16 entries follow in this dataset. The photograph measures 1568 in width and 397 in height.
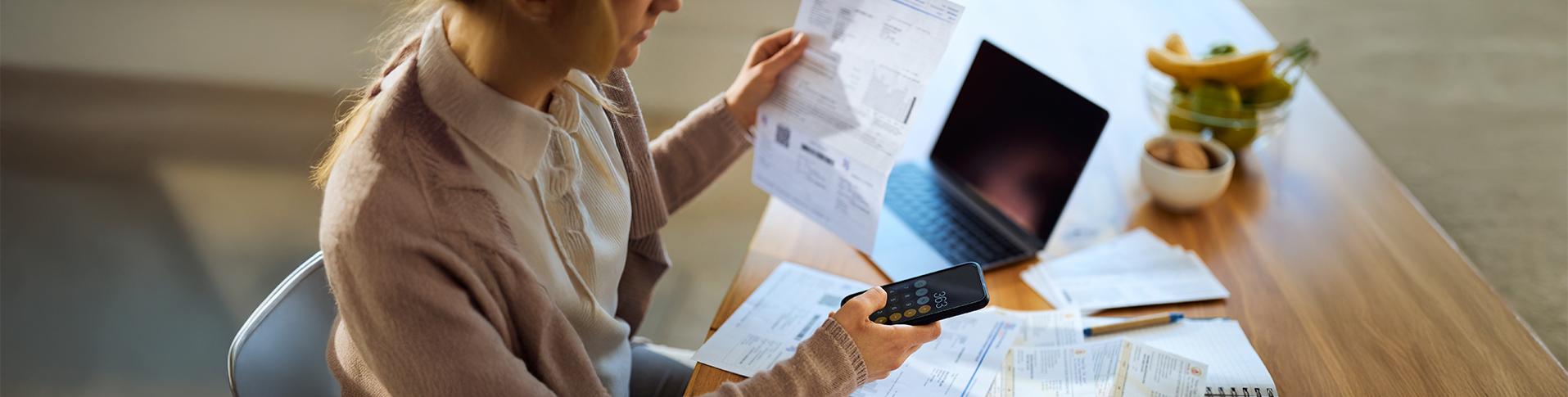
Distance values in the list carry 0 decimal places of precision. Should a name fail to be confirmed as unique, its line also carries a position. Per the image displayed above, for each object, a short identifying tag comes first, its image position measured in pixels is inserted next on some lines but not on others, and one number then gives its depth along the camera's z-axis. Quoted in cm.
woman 76
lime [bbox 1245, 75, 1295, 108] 144
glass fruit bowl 143
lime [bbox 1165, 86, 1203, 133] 146
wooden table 103
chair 93
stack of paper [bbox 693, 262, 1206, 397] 98
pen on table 108
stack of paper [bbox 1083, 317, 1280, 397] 98
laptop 122
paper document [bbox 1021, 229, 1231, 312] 115
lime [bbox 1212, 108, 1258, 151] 143
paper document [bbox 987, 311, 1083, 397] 106
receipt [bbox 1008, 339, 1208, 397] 96
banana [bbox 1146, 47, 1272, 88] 140
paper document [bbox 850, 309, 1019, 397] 98
